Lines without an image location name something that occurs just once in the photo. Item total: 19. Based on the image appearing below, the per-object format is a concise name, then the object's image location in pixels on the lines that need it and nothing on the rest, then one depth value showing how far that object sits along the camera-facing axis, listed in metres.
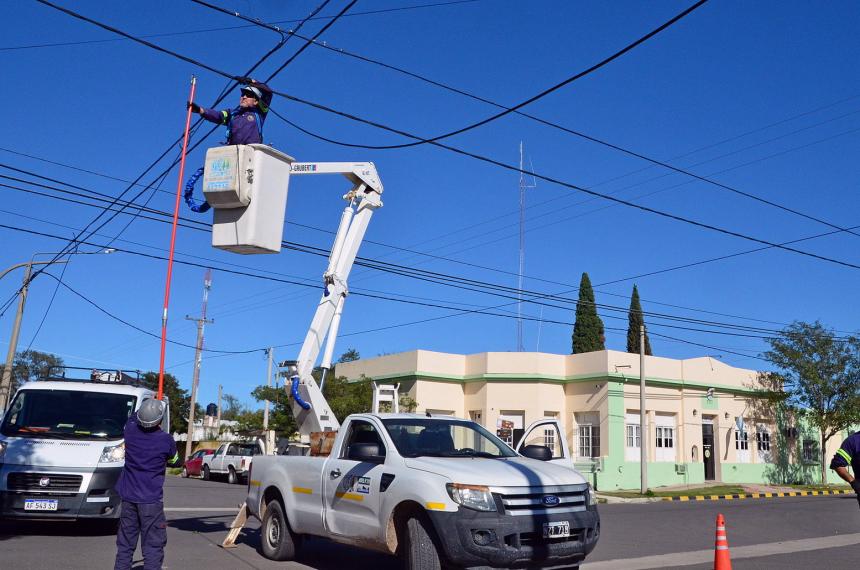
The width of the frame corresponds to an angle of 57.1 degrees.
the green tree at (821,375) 36.41
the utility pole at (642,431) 28.30
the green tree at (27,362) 60.31
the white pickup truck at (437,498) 7.17
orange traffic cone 7.71
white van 10.43
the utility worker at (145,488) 7.21
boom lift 9.80
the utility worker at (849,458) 7.90
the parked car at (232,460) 30.28
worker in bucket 10.20
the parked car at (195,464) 34.44
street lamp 29.23
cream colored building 32.19
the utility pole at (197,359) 43.07
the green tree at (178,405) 62.69
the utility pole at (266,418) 38.27
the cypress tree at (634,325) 45.34
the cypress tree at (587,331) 43.66
